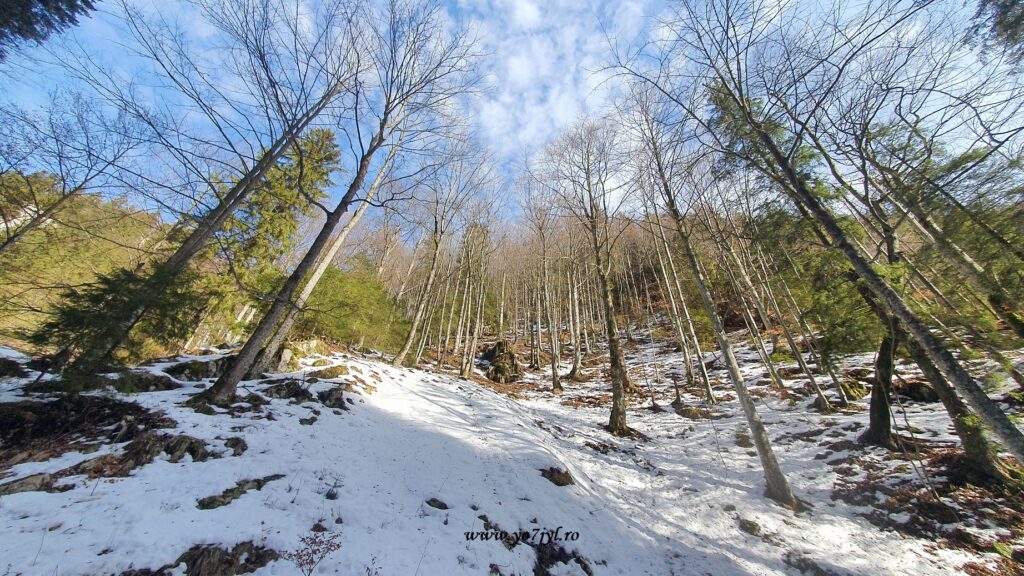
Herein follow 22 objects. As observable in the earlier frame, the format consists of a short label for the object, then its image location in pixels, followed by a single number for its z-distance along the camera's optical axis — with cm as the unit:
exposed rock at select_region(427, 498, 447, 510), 423
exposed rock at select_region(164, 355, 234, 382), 594
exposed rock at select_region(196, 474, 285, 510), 315
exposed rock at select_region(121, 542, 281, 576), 251
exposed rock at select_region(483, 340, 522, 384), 1805
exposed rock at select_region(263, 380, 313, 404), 616
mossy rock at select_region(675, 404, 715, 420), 1040
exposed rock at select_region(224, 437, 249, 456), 411
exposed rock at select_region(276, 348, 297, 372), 762
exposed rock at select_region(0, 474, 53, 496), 270
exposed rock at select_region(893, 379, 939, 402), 796
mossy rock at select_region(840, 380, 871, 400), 927
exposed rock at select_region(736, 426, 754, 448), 794
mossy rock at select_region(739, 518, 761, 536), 502
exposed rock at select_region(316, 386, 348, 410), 645
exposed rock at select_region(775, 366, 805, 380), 1217
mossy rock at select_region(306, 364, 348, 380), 755
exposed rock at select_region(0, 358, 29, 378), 438
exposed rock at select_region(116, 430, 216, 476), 345
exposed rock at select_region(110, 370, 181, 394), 420
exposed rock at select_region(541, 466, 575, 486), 559
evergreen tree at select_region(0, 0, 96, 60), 600
